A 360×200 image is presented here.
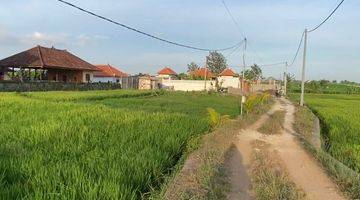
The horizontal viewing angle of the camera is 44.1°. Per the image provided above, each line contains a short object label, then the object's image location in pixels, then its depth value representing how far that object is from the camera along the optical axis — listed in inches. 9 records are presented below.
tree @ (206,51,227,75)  3417.8
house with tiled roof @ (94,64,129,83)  2252.7
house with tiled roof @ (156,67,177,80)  2866.6
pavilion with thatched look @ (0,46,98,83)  1390.3
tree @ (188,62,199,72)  3692.4
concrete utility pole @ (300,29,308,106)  1083.3
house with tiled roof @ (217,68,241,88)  2008.4
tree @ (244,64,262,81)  3179.6
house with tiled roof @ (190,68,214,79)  2381.3
